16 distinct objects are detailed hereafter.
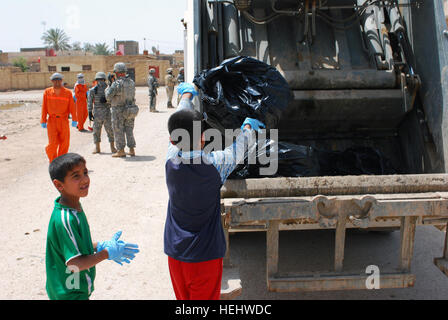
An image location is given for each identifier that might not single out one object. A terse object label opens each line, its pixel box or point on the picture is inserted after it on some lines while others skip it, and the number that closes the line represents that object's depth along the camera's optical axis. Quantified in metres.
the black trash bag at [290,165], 3.06
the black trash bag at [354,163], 3.70
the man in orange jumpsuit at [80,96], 10.33
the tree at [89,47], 75.94
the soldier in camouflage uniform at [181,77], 14.54
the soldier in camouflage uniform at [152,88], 14.80
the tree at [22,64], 42.56
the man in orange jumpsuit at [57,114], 6.72
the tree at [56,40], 61.81
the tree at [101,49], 65.76
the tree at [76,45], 69.97
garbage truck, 2.72
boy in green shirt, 1.97
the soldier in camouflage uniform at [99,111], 8.30
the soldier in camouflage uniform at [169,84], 16.16
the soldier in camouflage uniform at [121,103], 7.74
